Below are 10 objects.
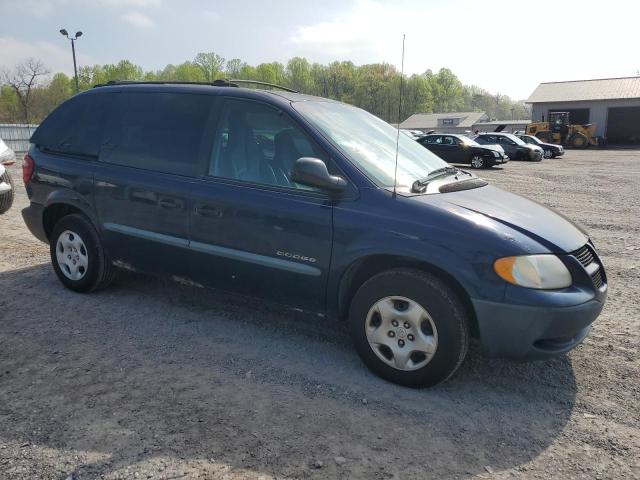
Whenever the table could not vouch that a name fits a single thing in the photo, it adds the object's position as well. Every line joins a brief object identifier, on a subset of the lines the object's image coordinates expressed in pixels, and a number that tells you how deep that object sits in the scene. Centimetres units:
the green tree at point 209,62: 8306
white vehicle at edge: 738
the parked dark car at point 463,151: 2186
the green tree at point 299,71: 9844
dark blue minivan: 301
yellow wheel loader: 3950
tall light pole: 3144
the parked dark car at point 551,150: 2966
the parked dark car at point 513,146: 2691
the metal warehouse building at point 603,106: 4572
